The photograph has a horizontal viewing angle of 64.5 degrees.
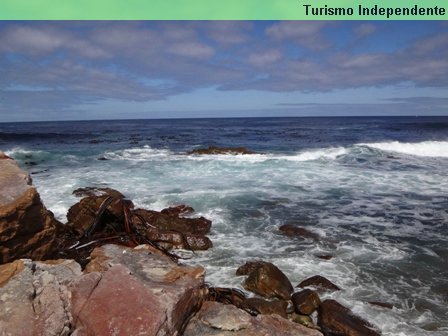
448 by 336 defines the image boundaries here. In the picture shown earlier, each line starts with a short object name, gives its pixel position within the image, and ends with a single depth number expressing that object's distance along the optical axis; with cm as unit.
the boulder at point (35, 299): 322
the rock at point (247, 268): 785
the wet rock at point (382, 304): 683
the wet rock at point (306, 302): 653
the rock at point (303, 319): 620
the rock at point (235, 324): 377
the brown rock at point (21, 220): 455
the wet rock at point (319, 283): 745
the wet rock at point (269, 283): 706
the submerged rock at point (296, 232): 1055
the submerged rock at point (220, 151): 2961
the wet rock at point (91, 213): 756
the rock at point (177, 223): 1045
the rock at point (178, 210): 1241
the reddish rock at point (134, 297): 332
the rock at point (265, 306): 627
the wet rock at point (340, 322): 589
